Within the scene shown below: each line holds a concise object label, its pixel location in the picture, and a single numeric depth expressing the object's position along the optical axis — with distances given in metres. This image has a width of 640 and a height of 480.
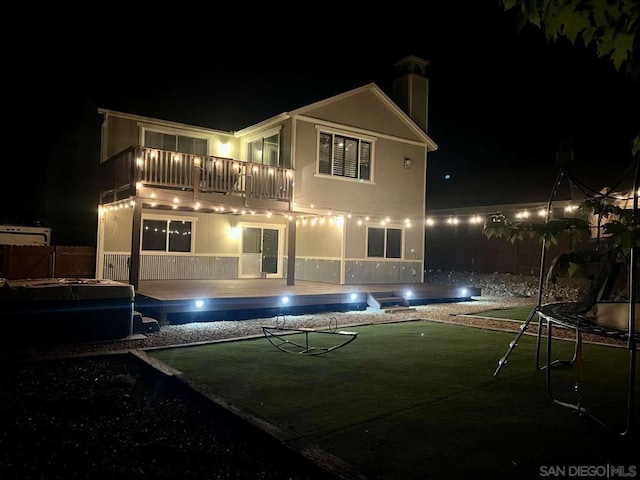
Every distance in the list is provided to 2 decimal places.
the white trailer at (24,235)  17.14
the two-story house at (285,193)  13.49
